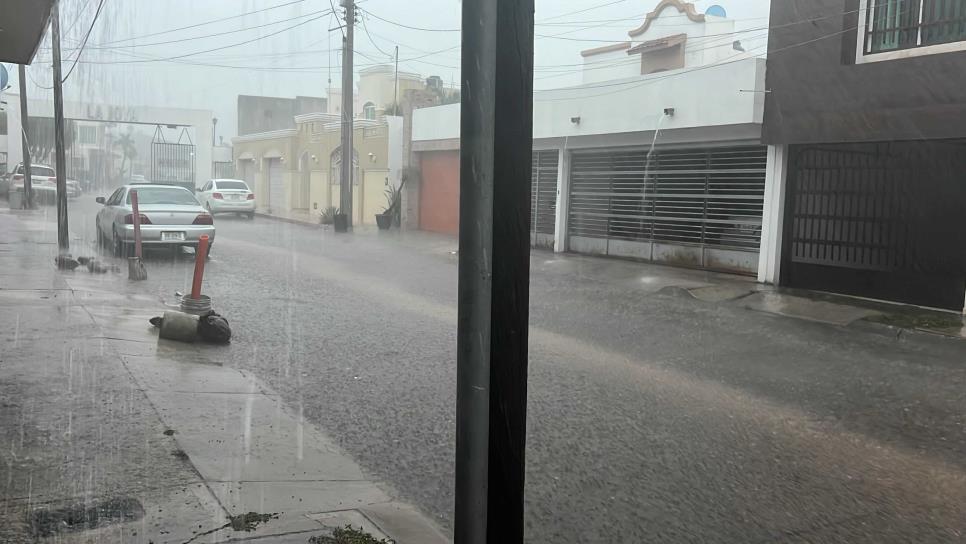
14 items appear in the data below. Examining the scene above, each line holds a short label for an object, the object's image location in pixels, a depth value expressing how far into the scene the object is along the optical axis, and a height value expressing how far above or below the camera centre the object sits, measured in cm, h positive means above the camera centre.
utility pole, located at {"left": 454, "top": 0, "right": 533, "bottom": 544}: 190 -18
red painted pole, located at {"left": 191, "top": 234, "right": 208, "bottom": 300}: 677 -73
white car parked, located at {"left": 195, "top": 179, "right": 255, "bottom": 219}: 1159 -23
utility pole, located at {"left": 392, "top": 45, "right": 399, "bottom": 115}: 1906 +234
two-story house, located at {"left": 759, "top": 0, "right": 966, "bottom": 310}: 938 +66
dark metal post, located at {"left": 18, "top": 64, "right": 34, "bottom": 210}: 2250 +72
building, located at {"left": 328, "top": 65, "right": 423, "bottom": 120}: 1888 +246
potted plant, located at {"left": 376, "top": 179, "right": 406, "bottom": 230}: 1985 -55
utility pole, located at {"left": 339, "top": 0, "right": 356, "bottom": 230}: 1048 +140
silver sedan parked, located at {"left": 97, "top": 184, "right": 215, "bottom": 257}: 1006 -50
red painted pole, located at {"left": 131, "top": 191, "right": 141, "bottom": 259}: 968 -59
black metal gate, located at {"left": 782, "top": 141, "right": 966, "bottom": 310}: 952 -30
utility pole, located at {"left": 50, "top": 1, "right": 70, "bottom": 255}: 1128 +34
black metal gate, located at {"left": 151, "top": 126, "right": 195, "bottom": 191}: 895 +27
